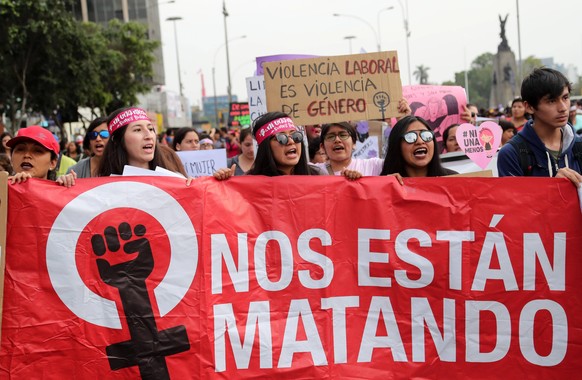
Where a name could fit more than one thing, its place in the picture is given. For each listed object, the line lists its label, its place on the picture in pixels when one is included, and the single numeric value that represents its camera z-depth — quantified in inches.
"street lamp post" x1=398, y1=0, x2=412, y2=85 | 2047.2
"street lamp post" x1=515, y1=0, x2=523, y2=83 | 1656.0
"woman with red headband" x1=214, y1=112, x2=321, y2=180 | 172.1
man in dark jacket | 156.3
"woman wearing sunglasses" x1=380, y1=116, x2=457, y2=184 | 169.3
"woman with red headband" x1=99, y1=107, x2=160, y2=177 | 169.8
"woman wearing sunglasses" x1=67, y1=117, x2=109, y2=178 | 219.9
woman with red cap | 180.4
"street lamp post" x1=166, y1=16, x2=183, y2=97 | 2198.8
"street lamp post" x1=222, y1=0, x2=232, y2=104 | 1791.1
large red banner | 150.6
